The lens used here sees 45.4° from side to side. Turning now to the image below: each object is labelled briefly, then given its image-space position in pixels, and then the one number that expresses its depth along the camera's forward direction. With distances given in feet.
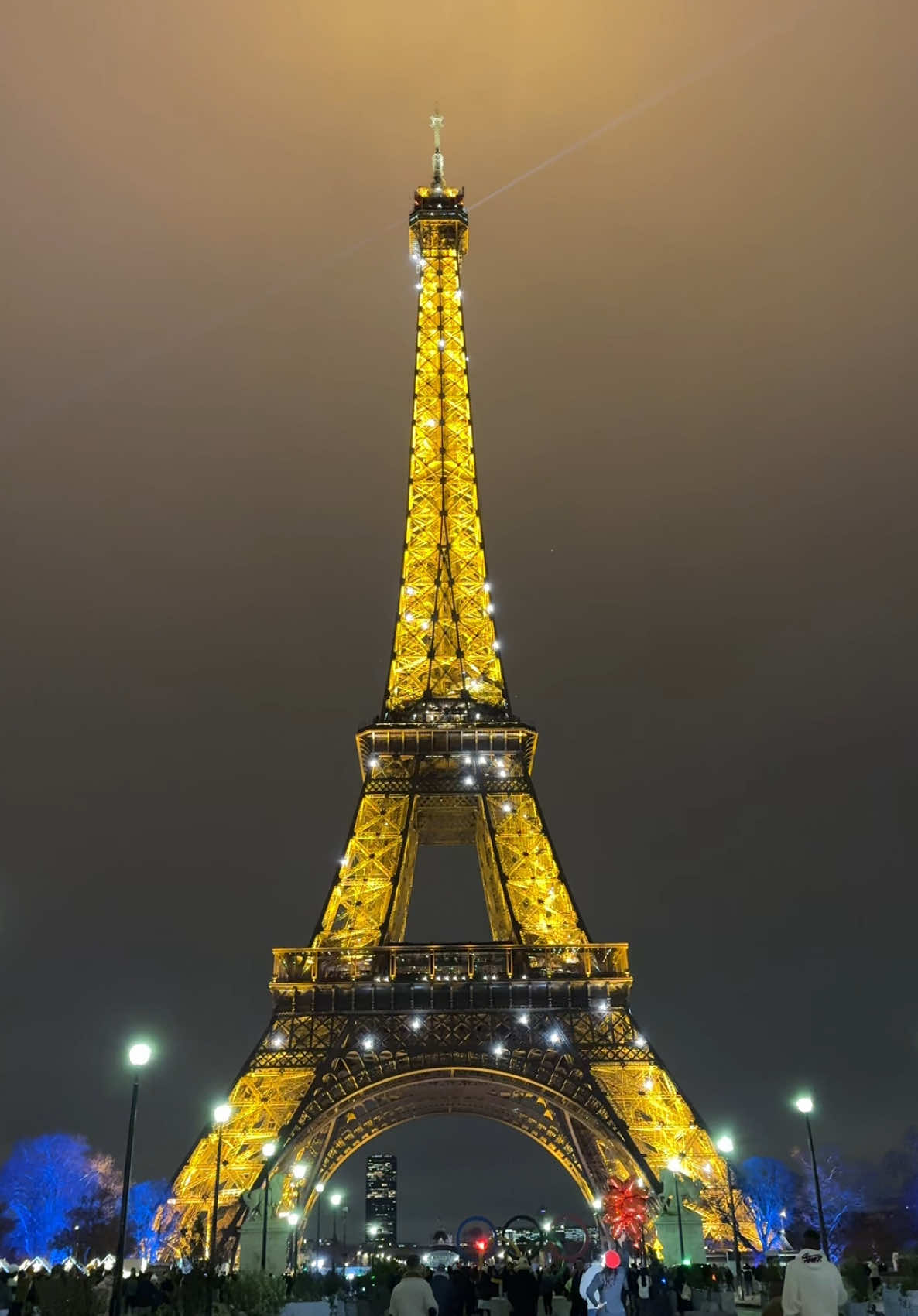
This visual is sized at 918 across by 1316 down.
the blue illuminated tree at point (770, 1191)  253.03
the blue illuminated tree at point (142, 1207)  249.30
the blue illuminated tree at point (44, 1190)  230.89
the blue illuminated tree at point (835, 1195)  259.60
